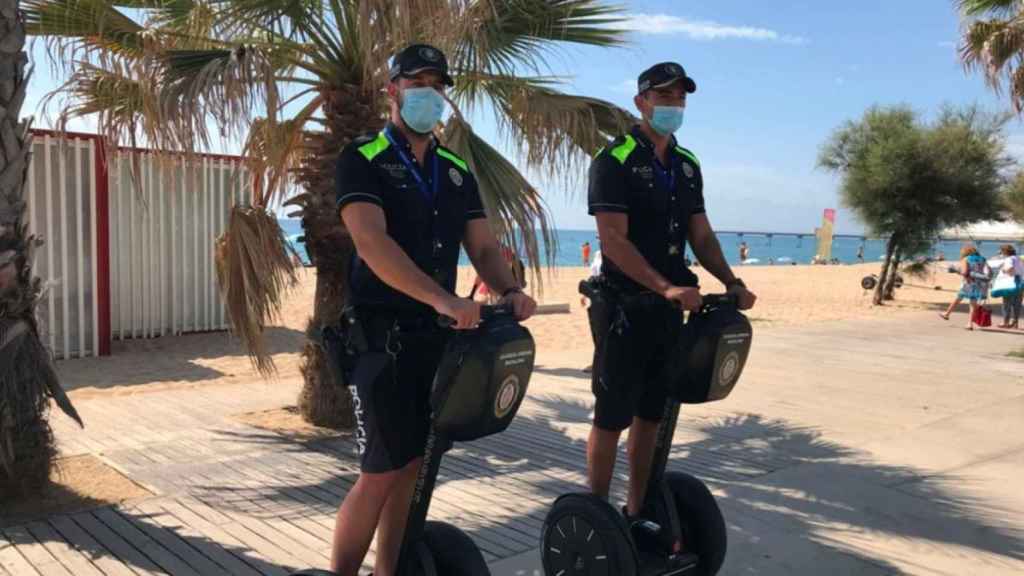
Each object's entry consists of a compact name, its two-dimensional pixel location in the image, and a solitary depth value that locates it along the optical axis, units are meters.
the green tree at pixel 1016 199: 18.92
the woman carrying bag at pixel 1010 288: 13.62
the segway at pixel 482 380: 2.15
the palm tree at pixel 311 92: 4.50
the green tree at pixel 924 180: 17.67
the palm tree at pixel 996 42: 10.01
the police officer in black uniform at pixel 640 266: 3.09
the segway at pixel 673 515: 2.88
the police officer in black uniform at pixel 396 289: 2.31
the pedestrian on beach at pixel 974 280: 13.80
